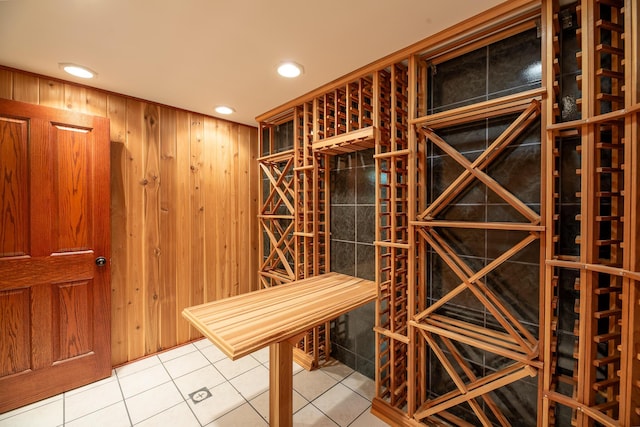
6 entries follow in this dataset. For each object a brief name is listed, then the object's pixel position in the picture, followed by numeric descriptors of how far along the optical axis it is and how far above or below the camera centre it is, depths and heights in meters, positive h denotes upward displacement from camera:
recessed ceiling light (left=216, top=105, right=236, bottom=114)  2.71 +1.12
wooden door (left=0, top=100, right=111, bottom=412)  1.88 -0.32
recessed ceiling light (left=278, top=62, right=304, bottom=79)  1.88 +1.09
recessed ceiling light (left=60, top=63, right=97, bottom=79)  1.89 +1.10
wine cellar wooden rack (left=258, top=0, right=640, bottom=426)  1.15 -0.01
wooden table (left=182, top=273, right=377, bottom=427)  1.20 -0.59
